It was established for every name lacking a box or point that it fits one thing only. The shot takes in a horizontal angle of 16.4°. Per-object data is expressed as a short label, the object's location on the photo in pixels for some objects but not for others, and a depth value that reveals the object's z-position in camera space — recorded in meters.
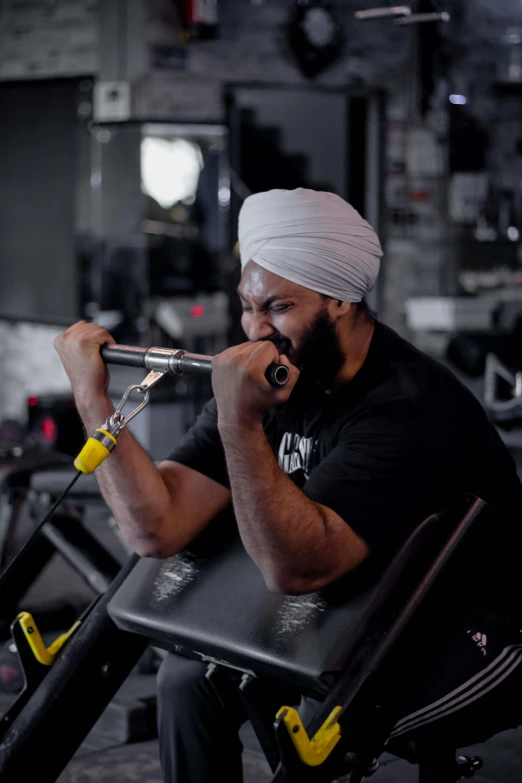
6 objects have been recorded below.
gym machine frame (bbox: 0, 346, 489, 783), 2.48
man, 2.54
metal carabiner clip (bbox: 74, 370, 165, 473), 2.47
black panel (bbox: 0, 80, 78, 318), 7.68
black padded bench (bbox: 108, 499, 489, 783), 2.51
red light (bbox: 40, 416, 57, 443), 6.50
